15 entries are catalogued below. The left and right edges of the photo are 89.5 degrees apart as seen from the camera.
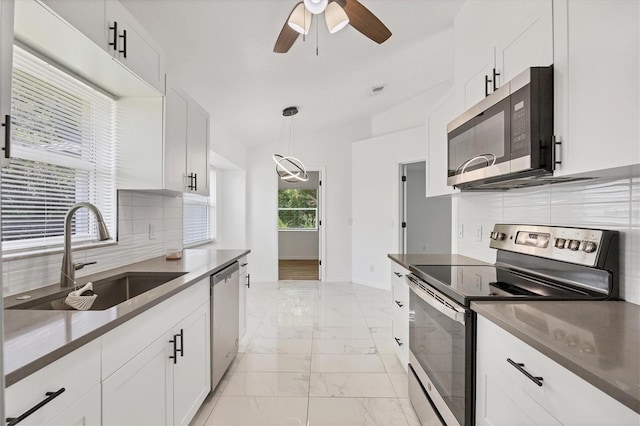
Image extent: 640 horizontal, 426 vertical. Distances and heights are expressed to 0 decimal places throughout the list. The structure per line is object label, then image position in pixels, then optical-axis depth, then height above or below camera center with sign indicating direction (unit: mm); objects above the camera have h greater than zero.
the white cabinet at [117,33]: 1295 +847
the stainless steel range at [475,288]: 1318 -334
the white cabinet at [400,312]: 2322 -746
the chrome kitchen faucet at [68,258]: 1530 -215
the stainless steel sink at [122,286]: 1743 -424
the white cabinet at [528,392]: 764 -496
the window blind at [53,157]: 1494 +308
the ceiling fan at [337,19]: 1822 +1167
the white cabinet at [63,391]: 776 -477
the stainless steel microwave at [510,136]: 1340 +388
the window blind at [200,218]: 4246 -51
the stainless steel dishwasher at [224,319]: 2156 -768
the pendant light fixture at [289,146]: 4827 +1255
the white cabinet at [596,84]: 1005 +463
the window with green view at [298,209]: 8586 +160
